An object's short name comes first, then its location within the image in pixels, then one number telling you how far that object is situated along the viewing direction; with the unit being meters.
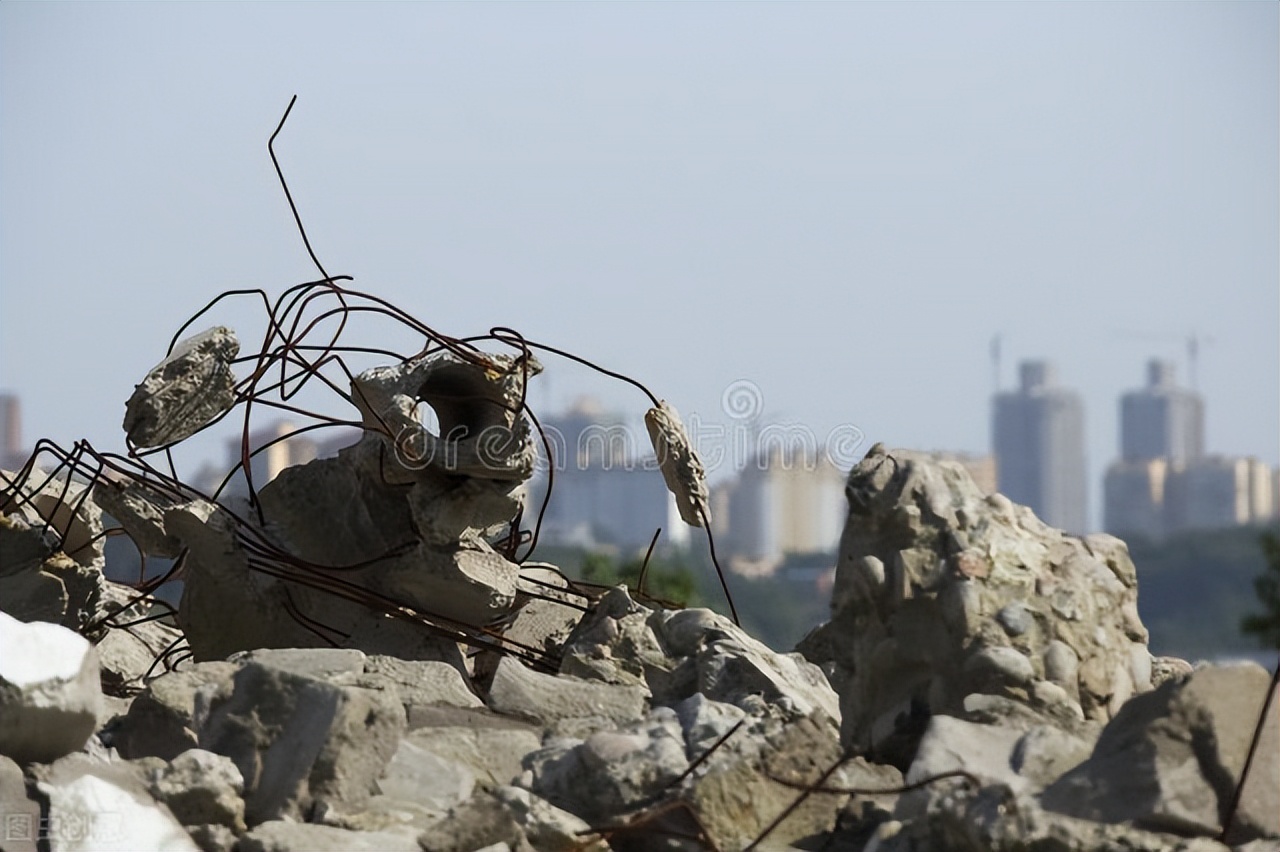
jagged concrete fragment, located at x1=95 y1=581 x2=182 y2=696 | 13.52
